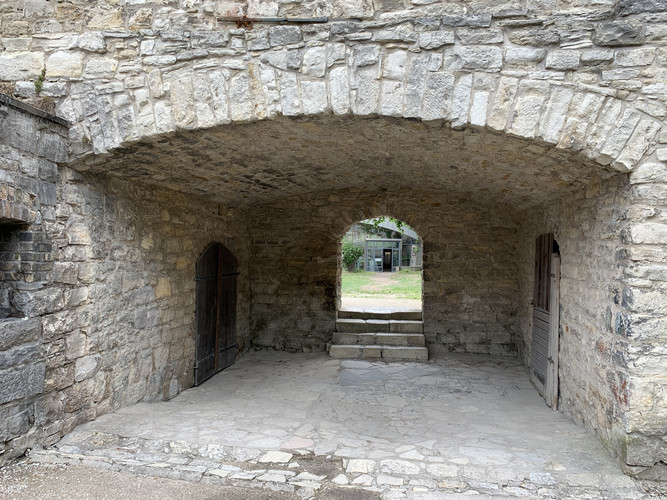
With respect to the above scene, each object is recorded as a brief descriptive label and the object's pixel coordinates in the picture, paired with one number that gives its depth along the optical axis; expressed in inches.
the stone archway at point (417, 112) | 117.0
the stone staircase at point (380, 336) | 264.8
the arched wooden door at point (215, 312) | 219.2
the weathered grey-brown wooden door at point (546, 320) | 181.3
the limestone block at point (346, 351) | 266.7
